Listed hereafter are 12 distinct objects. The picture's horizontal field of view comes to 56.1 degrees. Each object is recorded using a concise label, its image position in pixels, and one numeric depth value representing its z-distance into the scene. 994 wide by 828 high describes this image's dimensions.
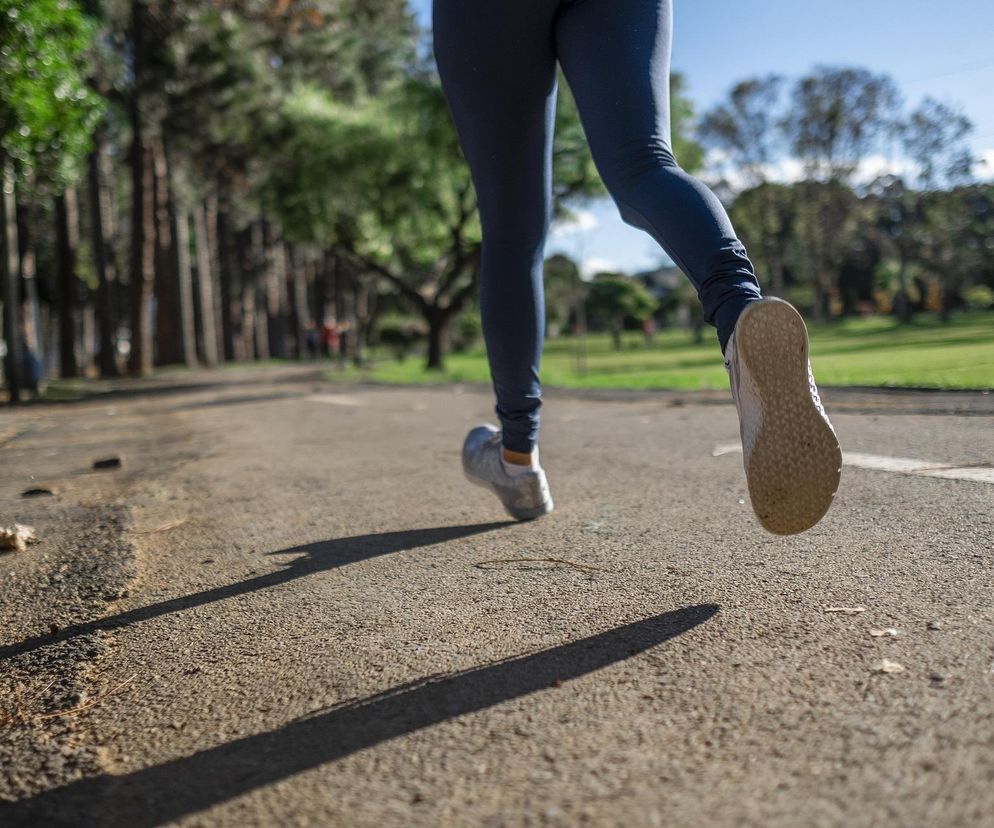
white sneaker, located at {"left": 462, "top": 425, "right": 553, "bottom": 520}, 2.55
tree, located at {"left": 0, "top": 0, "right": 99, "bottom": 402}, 10.13
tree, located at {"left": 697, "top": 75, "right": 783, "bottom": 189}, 48.44
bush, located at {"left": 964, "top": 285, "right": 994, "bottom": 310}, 31.89
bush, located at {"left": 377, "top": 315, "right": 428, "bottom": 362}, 42.44
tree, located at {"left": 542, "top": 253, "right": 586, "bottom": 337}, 22.62
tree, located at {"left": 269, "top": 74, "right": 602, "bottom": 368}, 21.83
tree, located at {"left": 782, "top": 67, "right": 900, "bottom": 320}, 45.16
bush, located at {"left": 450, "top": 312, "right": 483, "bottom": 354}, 50.12
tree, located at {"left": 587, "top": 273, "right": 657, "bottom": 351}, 47.34
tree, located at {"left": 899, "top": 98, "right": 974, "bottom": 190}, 35.38
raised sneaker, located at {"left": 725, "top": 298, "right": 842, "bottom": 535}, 1.61
